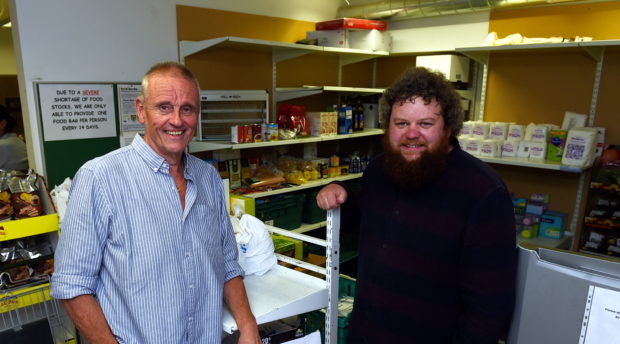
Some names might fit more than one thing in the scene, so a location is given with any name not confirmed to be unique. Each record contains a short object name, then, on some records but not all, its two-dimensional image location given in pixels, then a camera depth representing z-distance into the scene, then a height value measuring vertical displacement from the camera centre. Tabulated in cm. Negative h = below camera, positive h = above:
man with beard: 125 -42
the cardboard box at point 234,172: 346 -61
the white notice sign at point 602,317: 100 -51
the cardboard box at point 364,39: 421 +62
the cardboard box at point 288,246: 225 -80
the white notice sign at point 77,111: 273 -10
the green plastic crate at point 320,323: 215 -115
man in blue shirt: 125 -45
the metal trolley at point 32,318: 178 -102
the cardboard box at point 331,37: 416 +63
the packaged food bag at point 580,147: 308 -31
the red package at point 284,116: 377 -15
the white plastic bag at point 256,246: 190 -67
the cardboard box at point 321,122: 381 -20
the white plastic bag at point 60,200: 211 -53
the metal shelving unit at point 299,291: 160 -79
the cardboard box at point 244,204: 239 -60
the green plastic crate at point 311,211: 384 -102
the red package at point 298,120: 374 -18
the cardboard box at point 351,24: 406 +76
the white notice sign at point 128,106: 304 -7
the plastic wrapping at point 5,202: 211 -55
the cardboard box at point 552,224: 347 -100
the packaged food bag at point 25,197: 218 -54
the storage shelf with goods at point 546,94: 338 +10
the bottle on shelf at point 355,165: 434 -66
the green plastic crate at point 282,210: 338 -93
